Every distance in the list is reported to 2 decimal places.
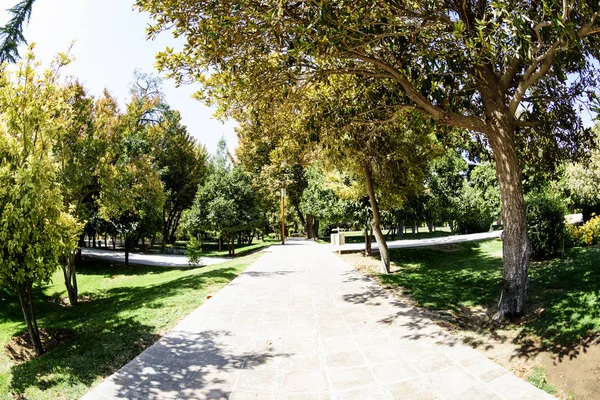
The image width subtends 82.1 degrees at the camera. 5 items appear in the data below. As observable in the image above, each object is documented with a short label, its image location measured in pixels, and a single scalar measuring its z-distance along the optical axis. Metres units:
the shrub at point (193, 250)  18.16
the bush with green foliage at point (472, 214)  28.36
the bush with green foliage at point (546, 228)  10.59
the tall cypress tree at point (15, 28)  5.46
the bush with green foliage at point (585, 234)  13.18
